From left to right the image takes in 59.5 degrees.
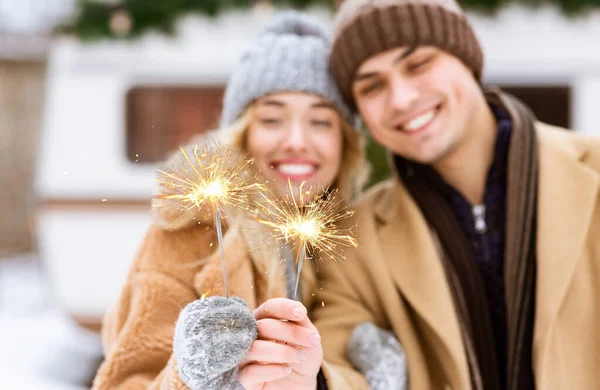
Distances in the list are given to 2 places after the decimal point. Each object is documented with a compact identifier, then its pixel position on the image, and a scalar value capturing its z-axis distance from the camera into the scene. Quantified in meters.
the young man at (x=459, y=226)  1.25
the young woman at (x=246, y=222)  1.05
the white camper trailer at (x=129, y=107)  3.25
